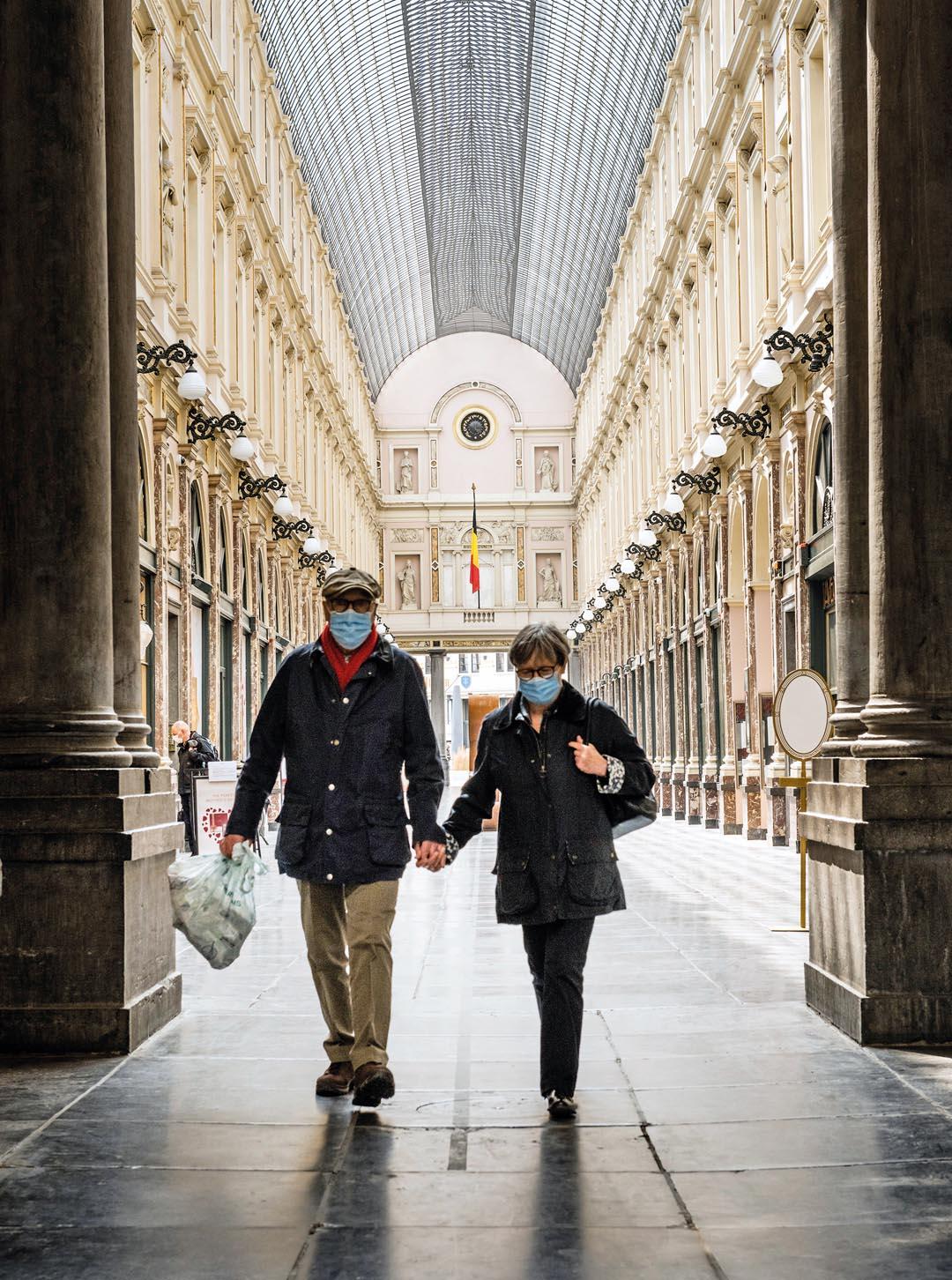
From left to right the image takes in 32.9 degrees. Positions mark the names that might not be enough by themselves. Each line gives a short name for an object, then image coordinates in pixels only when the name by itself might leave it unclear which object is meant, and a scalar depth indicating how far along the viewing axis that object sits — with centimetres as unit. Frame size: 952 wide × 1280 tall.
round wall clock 6347
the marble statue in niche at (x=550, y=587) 6159
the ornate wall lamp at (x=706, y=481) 2617
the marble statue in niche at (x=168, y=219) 2150
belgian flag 5591
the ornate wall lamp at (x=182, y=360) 1839
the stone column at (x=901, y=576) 651
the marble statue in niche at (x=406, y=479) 6341
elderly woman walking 541
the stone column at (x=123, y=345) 812
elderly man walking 557
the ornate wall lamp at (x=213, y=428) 2209
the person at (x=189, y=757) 1902
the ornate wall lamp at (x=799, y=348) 1784
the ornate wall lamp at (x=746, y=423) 2147
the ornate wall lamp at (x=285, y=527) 3166
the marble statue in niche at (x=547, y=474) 6341
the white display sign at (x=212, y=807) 1485
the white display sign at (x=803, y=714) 1056
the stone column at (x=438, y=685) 6138
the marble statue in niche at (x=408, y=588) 6175
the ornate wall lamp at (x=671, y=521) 2992
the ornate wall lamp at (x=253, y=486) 2741
